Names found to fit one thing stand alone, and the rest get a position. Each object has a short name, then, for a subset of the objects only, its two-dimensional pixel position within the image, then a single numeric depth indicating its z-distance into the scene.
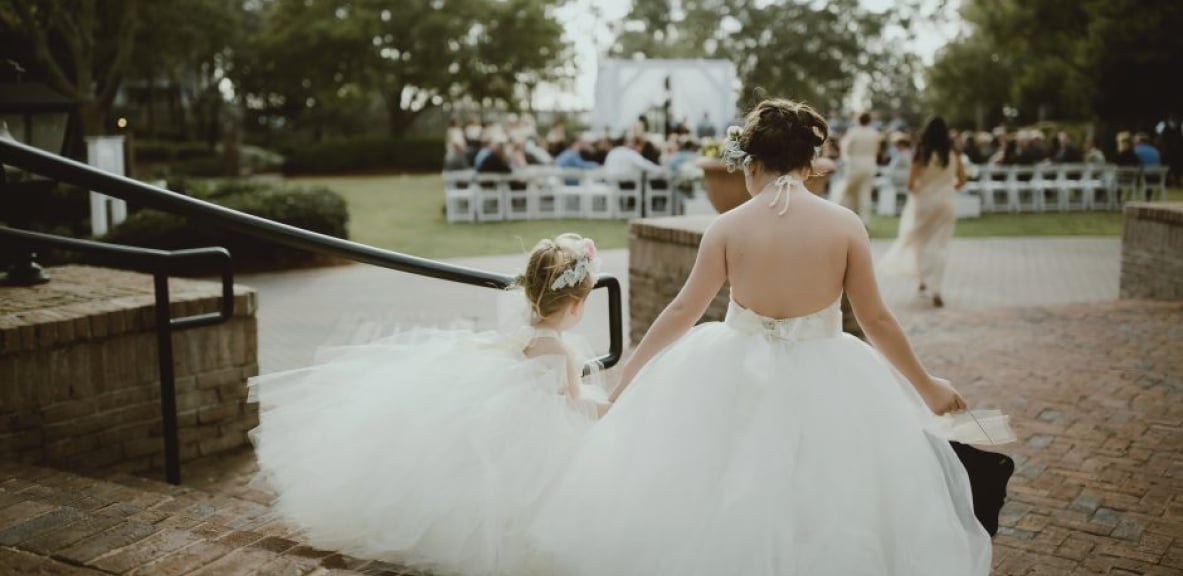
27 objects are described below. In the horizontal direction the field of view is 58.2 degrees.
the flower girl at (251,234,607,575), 3.12
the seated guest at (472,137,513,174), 17.14
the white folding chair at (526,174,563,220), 17.47
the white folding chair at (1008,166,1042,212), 18.75
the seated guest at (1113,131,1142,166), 18.80
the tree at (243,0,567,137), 34.34
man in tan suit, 14.59
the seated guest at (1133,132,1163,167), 18.89
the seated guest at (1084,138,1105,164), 19.58
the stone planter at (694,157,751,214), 7.42
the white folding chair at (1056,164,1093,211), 18.86
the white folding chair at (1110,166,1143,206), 18.64
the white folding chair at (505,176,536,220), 17.27
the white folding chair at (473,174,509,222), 16.94
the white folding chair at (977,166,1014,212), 18.69
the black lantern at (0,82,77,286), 4.82
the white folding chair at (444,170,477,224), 16.89
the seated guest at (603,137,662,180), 16.99
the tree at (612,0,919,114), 51.72
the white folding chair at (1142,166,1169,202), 18.39
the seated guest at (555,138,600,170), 18.48
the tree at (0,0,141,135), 16.50
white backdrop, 26.20
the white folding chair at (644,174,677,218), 16.98
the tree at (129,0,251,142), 29.92
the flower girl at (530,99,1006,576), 2.82
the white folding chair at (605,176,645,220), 17.19
